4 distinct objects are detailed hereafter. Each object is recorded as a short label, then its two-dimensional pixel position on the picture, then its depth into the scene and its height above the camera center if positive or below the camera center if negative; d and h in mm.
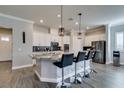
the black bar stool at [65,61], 2151 -445
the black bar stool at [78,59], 2533 -439
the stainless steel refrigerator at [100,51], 5281 -360
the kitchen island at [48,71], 2563 -866
